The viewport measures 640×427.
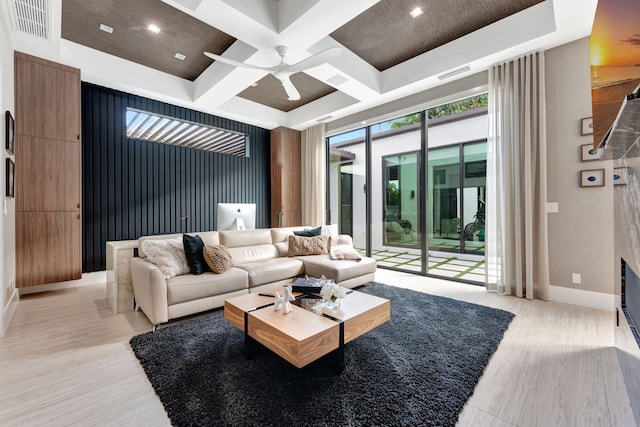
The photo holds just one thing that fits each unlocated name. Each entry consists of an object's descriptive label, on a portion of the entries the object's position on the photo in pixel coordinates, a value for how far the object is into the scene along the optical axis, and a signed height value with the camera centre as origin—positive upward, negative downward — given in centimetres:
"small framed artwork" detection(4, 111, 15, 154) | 269 +84
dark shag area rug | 142 -100
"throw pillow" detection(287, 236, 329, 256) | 398 -44
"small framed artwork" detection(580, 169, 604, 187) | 293 +36
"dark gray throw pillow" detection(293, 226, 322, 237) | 422 -26
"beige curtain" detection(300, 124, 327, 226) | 596 +85
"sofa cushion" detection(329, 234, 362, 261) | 380 -48
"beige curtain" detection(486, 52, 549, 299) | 324 +38
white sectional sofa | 248 -64
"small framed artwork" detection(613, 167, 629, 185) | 129 +18
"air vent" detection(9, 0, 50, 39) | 260 +198
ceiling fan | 269 +155
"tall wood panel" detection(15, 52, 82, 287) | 324 +55
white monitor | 377 -2
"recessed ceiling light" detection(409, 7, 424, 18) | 301 +220
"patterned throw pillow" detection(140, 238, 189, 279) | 266 -39
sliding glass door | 432 +38
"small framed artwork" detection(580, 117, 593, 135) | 296 +91
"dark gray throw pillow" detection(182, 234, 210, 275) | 285 -39
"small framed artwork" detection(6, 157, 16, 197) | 276 +42
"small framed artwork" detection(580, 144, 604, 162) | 293 +61
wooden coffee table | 159 -69
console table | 287 -62
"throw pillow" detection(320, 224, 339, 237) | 440 -26
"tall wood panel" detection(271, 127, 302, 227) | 602 +80
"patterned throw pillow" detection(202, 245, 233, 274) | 290 -45
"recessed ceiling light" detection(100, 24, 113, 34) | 325 +221
